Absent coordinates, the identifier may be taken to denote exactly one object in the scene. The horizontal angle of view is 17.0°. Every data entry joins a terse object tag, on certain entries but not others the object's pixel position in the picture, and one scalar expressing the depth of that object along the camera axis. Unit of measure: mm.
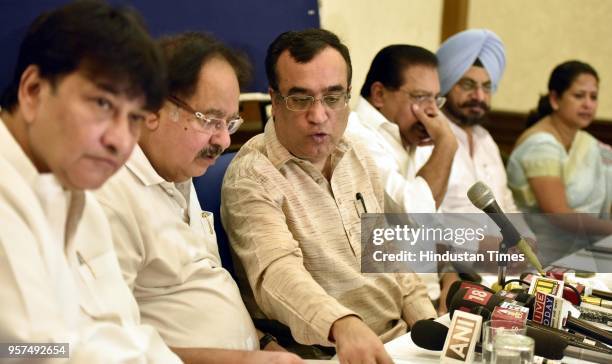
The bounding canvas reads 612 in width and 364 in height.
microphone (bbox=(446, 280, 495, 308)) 3225
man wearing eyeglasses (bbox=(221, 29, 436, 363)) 3369
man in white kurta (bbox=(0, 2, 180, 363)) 2799
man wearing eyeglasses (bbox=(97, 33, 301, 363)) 3134
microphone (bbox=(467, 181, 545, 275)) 3280
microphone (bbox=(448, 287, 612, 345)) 3161
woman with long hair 4466
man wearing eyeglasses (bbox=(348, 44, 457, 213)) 3919
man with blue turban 4383
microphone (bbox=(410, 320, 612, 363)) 3108
